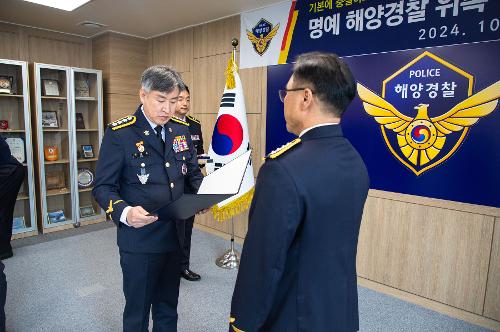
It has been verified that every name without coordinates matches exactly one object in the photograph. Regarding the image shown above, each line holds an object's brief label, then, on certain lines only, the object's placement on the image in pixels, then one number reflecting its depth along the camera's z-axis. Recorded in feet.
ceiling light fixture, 11.53
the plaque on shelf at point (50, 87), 14.49
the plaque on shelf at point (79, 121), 15.53
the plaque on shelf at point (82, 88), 15.50
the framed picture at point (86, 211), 15.81
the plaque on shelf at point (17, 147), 13.47
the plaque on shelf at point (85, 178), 15.65
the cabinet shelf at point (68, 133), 14.25
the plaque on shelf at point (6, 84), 13.26
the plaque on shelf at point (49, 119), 14.70
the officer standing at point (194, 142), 9.78
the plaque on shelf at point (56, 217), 14.80
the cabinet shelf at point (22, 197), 13.74
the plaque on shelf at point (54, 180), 14.94
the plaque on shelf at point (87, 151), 15.87
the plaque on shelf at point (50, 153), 14.79
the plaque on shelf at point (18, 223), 13.88
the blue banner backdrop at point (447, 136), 7.89
